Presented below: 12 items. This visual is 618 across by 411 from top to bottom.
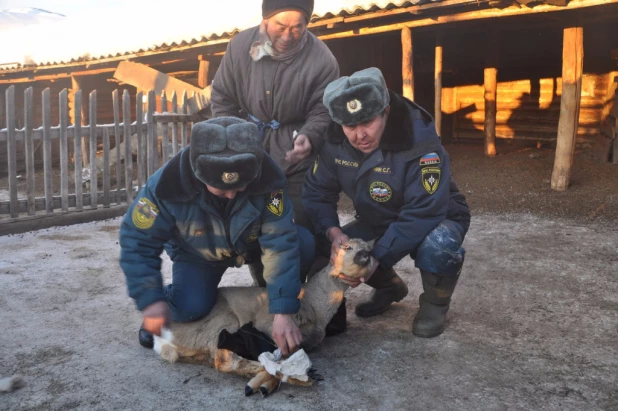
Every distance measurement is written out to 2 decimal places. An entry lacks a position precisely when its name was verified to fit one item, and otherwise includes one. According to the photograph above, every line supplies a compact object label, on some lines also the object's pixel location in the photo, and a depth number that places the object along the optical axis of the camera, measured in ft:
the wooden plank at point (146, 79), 41.81
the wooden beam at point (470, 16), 26.21
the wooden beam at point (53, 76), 50.80
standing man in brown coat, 12.62
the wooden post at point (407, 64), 32.68
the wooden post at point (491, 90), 36.34
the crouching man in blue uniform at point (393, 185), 10.96
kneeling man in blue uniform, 9.20
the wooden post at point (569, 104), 28.58
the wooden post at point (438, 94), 33.83
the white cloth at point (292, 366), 9.49
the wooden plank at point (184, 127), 29.22
